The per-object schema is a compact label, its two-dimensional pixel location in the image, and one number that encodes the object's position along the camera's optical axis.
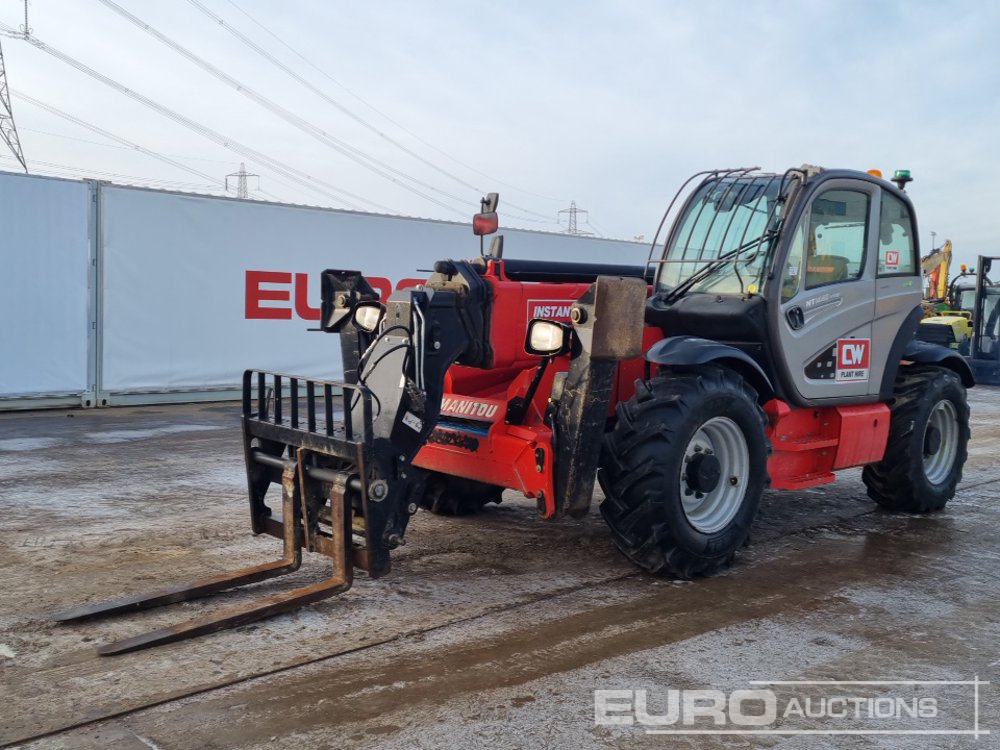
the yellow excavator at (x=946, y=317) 18.59
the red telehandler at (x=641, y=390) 4.64
